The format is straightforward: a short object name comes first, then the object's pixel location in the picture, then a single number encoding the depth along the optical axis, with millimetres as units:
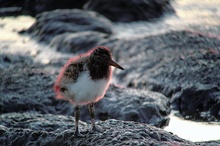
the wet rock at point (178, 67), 10414
